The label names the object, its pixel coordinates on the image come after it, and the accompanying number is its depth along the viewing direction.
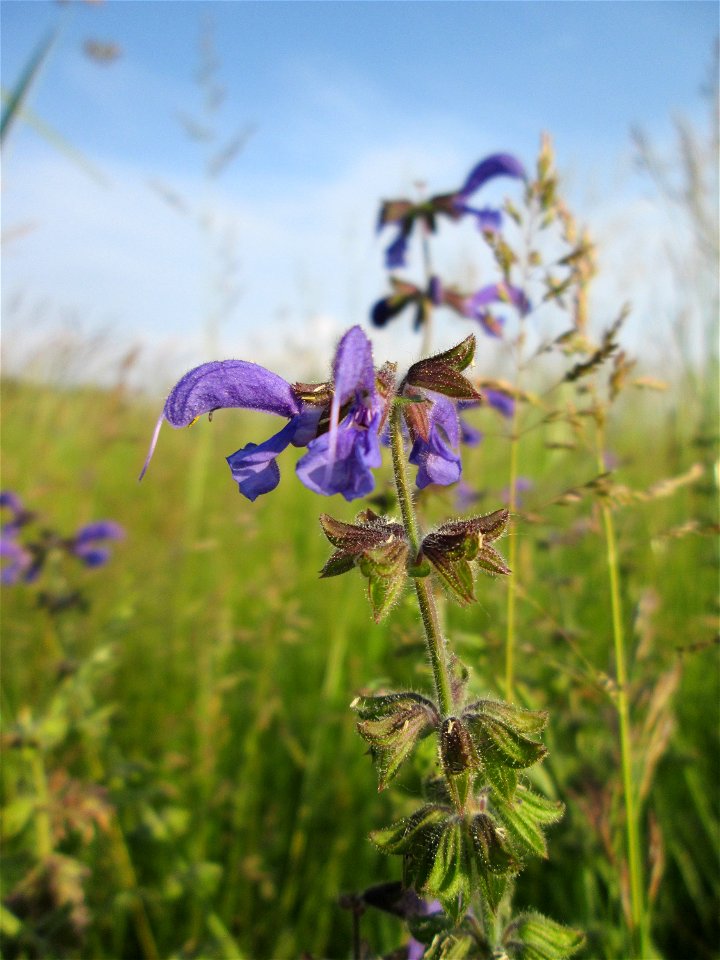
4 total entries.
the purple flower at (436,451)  0.09
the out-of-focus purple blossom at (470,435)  0.16
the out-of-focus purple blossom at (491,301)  0.16
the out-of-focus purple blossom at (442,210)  0.20
